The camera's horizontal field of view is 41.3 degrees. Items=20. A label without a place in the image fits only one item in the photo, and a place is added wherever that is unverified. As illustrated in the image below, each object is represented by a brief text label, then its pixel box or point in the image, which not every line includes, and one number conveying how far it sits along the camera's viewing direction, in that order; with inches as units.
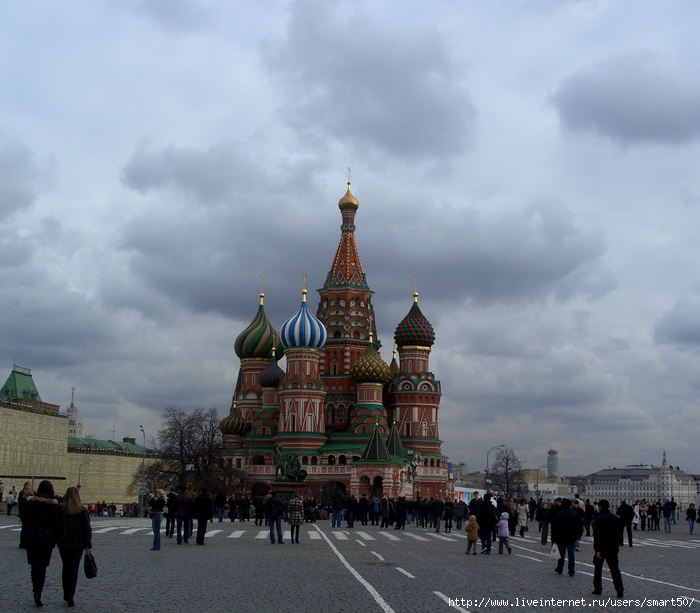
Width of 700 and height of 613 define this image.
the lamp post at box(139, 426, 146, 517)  1916.6
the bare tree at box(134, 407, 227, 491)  2598.4
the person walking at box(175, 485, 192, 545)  899.4
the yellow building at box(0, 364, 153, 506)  3294.8
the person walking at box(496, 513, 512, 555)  885.2
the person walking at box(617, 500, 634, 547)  948.0
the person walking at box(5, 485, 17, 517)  1478.8
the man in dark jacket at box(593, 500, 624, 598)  539.2
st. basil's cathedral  3051.2
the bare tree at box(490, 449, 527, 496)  4867.1
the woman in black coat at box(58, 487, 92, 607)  472.1
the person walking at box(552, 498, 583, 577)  663.1
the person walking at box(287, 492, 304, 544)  979.3
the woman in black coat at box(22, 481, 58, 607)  474.9
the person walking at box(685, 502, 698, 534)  1465.3
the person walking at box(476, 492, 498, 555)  898.1
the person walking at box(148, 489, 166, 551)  821.1
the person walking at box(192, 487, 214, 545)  903.1
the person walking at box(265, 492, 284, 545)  979.9
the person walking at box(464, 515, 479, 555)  877.8
